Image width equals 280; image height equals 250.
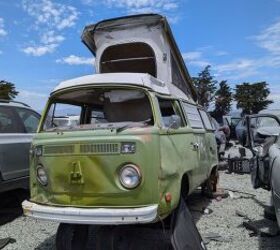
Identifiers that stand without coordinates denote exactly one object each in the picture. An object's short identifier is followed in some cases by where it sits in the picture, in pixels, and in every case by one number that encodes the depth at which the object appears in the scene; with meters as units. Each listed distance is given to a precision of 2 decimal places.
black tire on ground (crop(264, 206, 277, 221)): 3.83
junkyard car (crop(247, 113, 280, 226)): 2.76
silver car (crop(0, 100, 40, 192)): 4.17
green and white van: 2.72
